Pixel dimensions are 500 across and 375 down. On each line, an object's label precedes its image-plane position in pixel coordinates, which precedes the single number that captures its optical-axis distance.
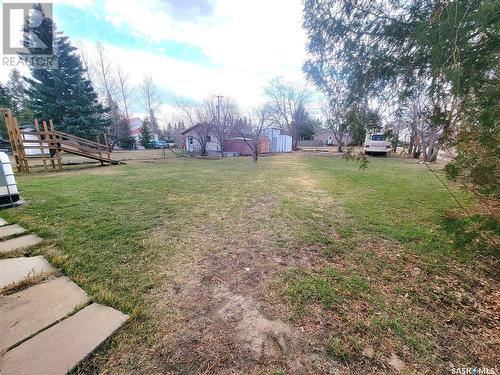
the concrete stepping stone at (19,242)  2.58
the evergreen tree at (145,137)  35.03
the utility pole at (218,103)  20.84
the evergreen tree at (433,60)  1.92
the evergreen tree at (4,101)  23.76
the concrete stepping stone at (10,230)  2.89
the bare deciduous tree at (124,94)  26.21
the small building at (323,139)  55.84
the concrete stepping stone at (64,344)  1.30
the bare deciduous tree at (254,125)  21.54
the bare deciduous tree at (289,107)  34.01
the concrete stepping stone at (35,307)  1.53
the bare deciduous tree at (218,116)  20.91
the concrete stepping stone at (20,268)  2.04
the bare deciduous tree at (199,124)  21.20
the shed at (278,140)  30.38
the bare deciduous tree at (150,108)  31.50
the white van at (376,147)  18.61
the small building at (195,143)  24.20
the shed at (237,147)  25.67
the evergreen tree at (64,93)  17.03
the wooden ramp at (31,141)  8.12
